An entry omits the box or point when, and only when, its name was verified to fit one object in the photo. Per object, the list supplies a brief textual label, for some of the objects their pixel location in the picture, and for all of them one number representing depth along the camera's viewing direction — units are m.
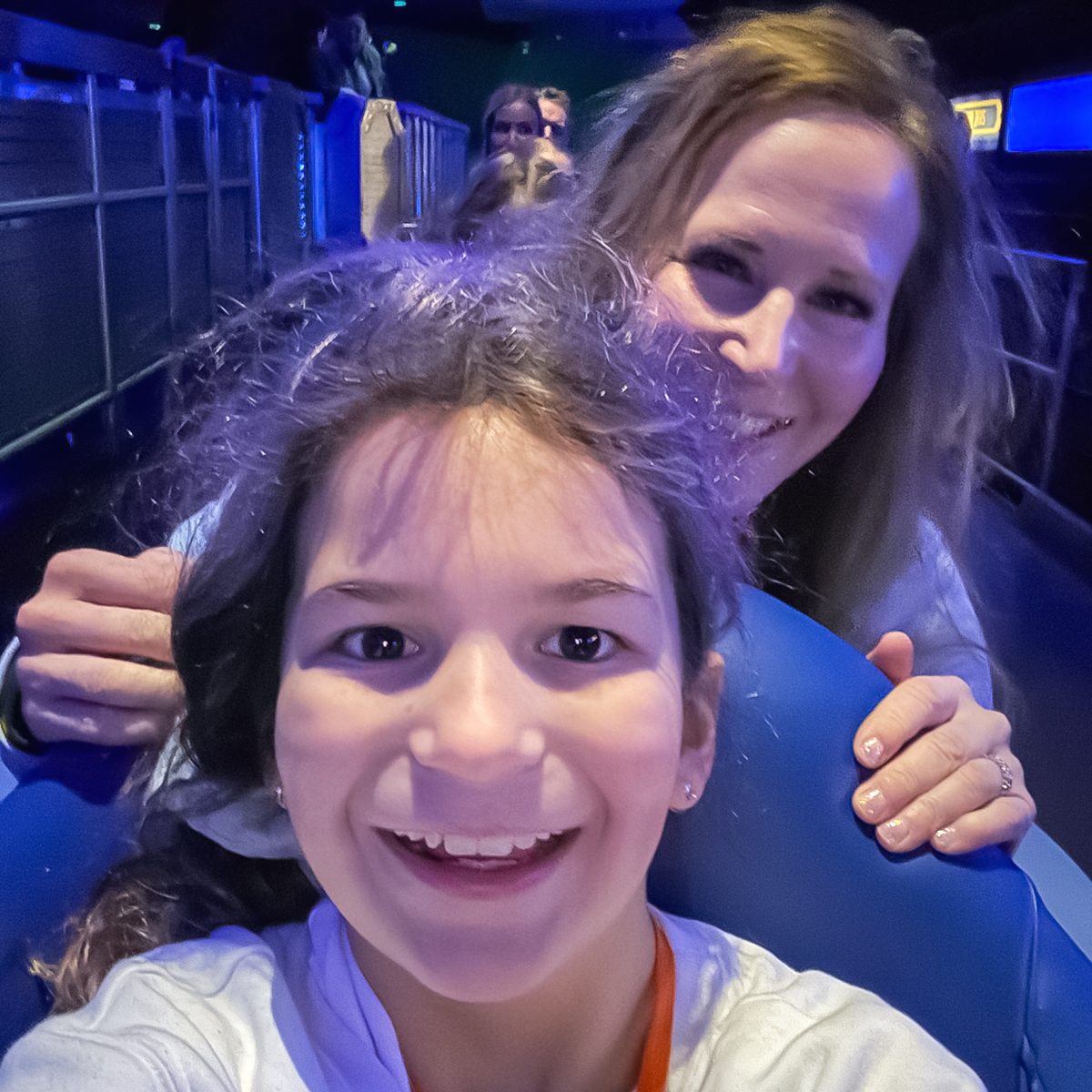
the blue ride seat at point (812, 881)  0.64
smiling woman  0.73
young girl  0.48
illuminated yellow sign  2.89
